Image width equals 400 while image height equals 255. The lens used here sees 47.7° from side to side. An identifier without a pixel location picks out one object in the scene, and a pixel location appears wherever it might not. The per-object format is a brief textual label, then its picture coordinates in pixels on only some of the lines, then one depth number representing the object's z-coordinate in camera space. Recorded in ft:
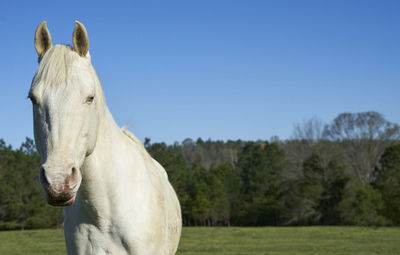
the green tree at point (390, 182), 133.80
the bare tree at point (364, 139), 182.91
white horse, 8.09
